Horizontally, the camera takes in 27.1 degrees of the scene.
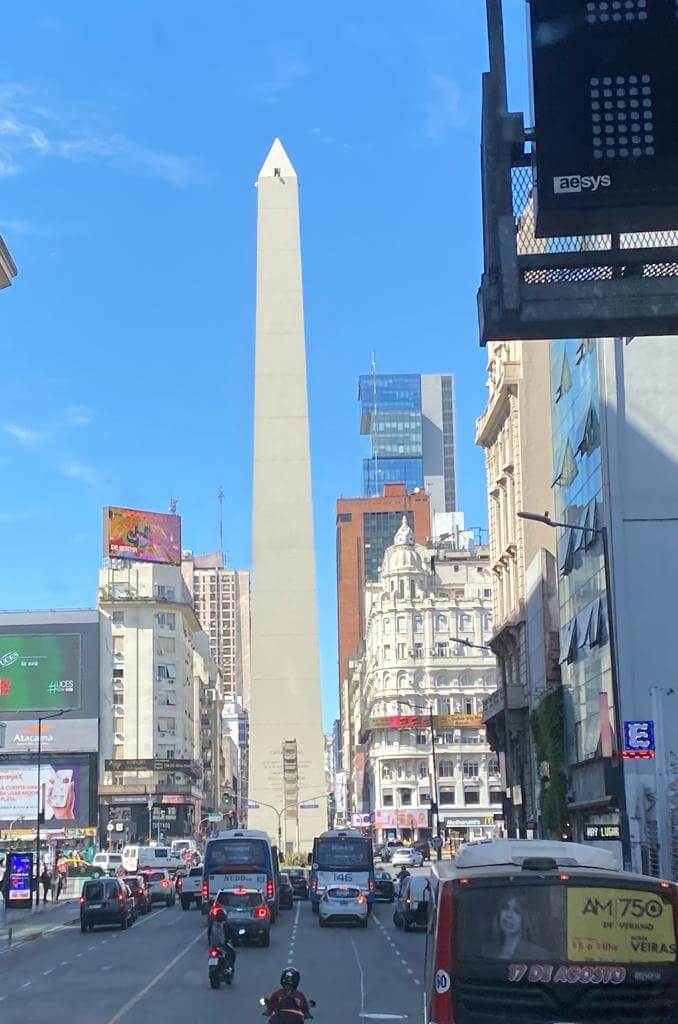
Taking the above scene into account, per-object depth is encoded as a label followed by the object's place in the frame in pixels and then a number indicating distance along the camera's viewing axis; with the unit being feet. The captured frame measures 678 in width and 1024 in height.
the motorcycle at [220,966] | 75.77
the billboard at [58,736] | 345.51
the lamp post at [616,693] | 89.98
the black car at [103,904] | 134.62
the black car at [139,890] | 161.68
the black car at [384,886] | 184.32
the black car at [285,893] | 167.63
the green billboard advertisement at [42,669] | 344.90
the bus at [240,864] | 131.85
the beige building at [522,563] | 189.06
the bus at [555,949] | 30.01
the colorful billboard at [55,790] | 302.25
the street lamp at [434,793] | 193.63
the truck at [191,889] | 177.37
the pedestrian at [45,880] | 196.27
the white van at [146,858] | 243.40
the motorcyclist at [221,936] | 76.64
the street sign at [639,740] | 103.35
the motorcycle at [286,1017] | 42.47
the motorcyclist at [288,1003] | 42.63
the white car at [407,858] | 260.42
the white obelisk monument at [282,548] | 263.08
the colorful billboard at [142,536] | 419.74
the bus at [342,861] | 153.48
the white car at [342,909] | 133.28
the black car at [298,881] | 197.47
